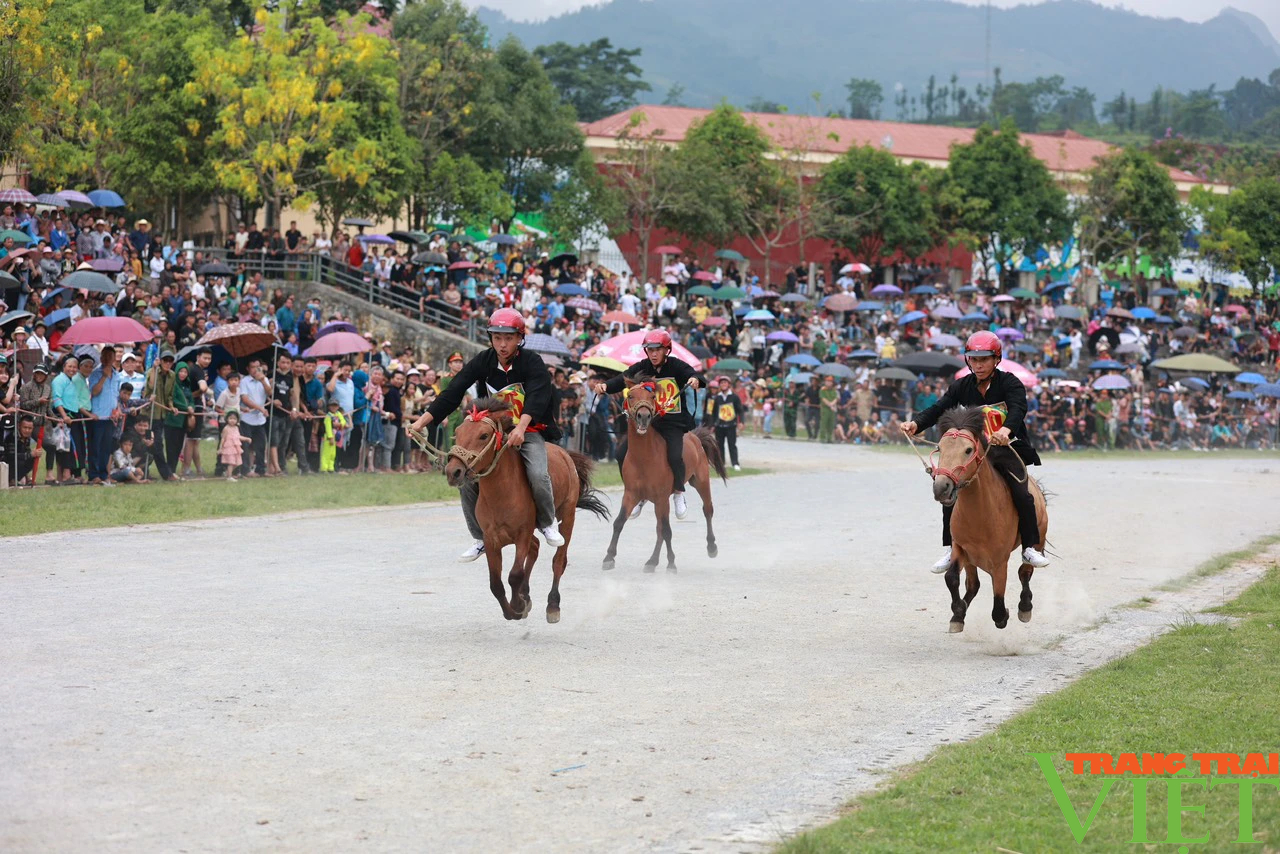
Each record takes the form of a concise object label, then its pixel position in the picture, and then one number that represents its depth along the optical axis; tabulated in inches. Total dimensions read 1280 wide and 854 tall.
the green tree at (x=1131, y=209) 2785.4
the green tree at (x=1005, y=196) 2679.6
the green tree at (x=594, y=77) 4753.9
